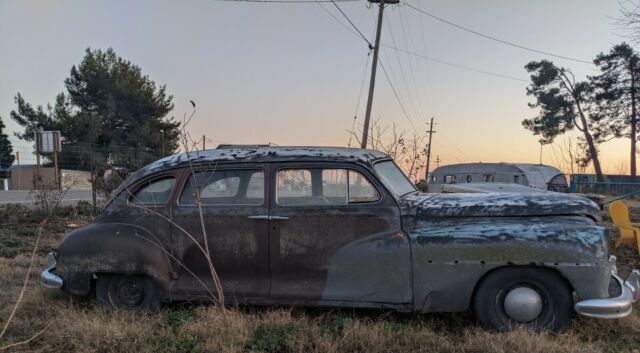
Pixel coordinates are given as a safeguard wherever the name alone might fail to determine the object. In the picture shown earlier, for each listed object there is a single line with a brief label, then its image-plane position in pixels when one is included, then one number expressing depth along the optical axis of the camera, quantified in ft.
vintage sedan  12.40
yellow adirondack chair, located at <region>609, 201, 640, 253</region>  25.00
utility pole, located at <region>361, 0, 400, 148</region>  63.89
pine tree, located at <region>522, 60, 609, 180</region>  112.47
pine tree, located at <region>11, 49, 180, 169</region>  116.67
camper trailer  88.12
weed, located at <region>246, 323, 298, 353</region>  11.64
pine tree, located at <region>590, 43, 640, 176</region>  100.07
